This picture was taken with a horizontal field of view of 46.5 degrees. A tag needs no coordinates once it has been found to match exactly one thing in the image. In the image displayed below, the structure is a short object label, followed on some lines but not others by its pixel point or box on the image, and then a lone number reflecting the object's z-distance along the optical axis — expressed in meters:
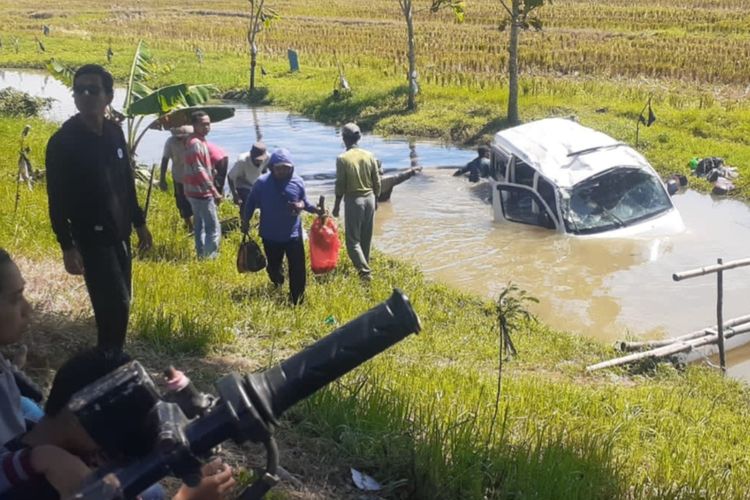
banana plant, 9.97
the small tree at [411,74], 24.36
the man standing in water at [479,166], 17.19
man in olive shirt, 9.92
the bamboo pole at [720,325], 8.77
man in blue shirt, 8.44
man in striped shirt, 9.64
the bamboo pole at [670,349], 8.39
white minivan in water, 13.21
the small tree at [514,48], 20.98
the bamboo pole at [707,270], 8.34
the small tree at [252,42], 28.60
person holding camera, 2.25
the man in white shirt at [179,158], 10.20
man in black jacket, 5.05
